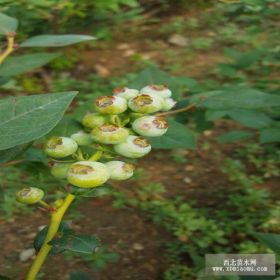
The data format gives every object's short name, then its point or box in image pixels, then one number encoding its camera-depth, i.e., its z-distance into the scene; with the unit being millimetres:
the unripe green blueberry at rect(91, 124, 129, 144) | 261
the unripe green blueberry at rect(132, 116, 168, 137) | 270
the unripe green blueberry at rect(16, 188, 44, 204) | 273
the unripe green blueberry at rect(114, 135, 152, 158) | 266
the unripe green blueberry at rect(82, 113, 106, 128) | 271
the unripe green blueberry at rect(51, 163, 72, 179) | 273
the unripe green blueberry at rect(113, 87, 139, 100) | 282
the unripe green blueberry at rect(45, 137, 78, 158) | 265
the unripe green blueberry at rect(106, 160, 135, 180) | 266
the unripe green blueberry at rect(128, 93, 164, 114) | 273
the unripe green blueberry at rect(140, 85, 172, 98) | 291
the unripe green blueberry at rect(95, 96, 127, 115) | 268
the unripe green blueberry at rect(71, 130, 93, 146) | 273
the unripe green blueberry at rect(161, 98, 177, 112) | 293
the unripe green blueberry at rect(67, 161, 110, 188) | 255
